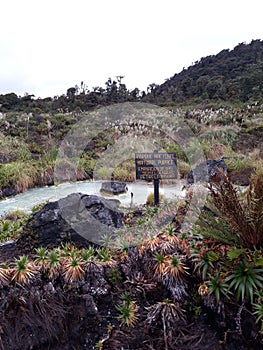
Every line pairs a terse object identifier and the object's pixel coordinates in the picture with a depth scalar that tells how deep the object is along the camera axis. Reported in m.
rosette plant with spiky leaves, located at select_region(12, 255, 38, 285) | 3.02
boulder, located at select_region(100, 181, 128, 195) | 8.27
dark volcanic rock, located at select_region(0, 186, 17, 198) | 8.82
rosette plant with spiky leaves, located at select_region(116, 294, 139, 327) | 2.83
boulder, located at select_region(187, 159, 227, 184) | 8.12
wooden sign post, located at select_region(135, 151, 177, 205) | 6.20
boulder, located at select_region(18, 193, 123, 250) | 4.20
